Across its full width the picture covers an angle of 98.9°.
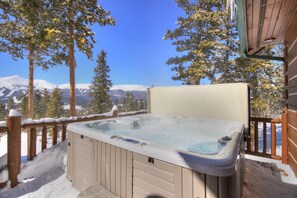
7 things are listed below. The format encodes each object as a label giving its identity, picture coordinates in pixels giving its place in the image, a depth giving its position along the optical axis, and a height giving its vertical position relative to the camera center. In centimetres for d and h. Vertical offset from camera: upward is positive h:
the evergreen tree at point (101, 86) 1080 +108
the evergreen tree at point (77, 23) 449 +294
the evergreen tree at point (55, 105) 1291 -67
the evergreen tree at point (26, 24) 365 +241
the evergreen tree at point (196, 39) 548 +284
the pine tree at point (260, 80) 475 +72
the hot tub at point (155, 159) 90 -61
